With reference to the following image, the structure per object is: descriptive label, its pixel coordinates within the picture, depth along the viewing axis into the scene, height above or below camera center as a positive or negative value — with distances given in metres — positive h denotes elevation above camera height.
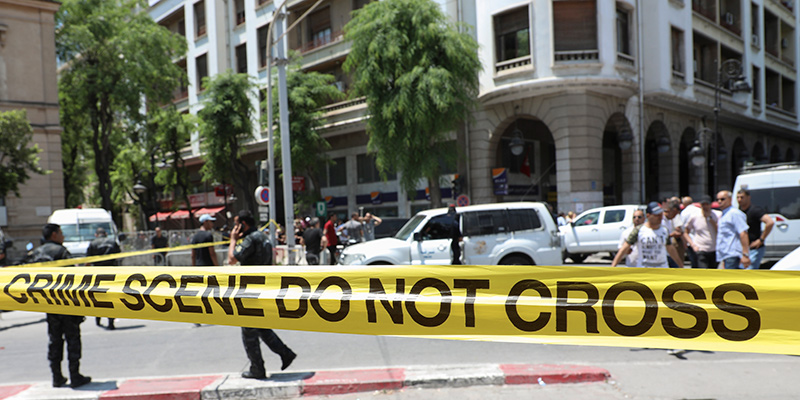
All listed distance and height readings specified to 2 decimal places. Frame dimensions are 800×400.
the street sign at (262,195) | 15.34 -0.10
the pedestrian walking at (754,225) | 8.27 -0.80
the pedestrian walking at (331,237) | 15.77 -1.37
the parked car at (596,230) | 15.59 -1.47
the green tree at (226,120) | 28.38 +3.77
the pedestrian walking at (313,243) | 13.96 -1.36
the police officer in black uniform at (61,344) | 5.50 -1.46
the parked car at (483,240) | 11.60 -1.20
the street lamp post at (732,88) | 18.27 +2.97
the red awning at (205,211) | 39.14 -1.26
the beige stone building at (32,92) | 27.75 +5.55
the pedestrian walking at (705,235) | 8.52 -0.94
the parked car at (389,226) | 19.11 -1.39
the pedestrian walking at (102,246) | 9.69 -0.87
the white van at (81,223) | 19.45 -0.94
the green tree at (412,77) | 19.80 +3.99
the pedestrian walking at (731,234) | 7.51 -0.83
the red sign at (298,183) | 27.17 +0.35
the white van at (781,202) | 11.93 -0.66
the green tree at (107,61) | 29.75 +7.49
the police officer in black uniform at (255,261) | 5.47 -0.79
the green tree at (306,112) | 26.70 +3.82
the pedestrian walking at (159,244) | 16.23 -1.45
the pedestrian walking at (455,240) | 11.31 -1.16
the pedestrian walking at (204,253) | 8.91 -0.96
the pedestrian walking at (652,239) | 6.98 -0.80
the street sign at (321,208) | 24.82 -0.86
